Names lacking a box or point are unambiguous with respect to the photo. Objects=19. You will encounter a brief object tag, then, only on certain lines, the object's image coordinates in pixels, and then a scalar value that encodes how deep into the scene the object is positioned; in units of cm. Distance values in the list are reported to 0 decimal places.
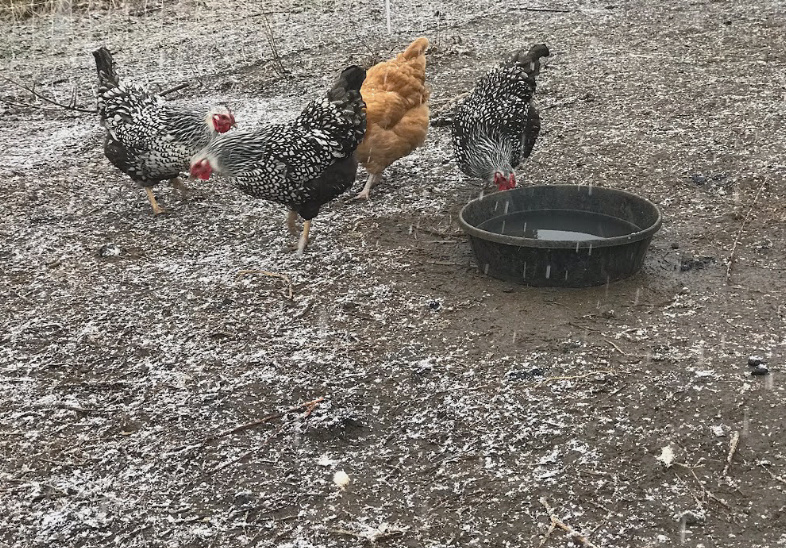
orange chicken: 496
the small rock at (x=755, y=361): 310
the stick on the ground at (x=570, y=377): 315
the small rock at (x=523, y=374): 320
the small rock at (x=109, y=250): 464
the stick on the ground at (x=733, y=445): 258
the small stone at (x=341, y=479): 269
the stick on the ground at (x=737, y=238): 388
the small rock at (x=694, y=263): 397
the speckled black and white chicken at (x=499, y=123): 472
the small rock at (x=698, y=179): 490
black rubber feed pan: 365
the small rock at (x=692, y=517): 240
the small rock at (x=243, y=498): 265
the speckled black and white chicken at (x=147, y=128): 482
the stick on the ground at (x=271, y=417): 300
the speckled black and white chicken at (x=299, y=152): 429
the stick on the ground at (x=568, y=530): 237
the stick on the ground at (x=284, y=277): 406
